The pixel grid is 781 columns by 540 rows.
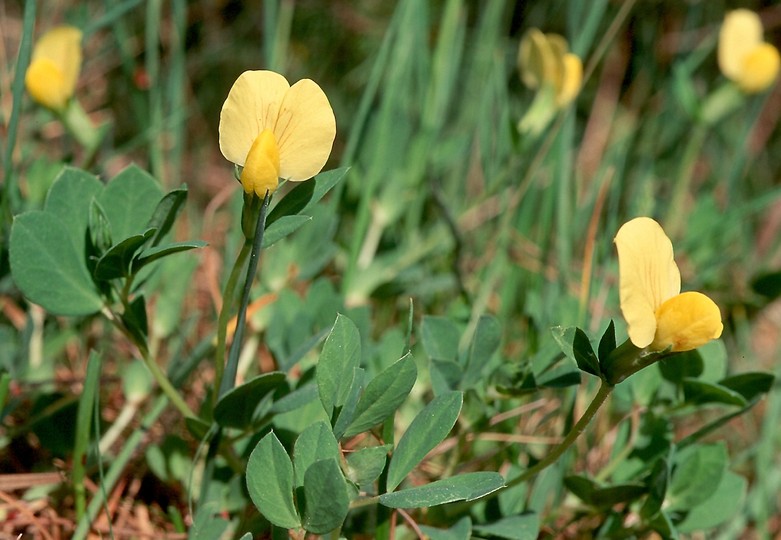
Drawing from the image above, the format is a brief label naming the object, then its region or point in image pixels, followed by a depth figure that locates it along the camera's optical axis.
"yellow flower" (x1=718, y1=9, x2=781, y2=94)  0.77
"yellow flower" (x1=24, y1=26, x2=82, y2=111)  0.69
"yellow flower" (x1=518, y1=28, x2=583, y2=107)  0.72
